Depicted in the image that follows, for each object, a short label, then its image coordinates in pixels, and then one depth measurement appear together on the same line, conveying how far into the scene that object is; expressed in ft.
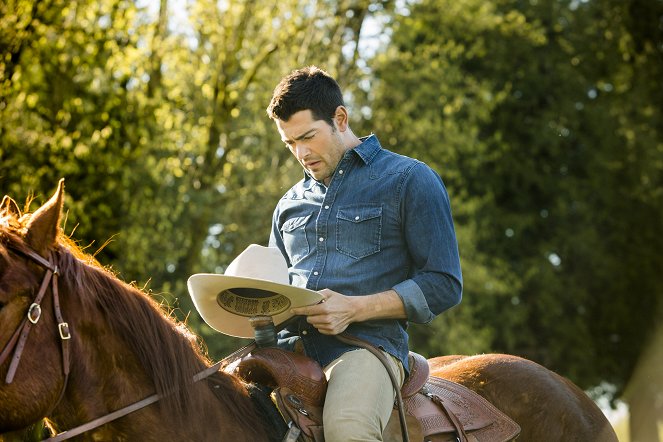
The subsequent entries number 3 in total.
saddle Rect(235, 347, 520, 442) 28.17
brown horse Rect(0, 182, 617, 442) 24.11
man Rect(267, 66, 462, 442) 29.91
